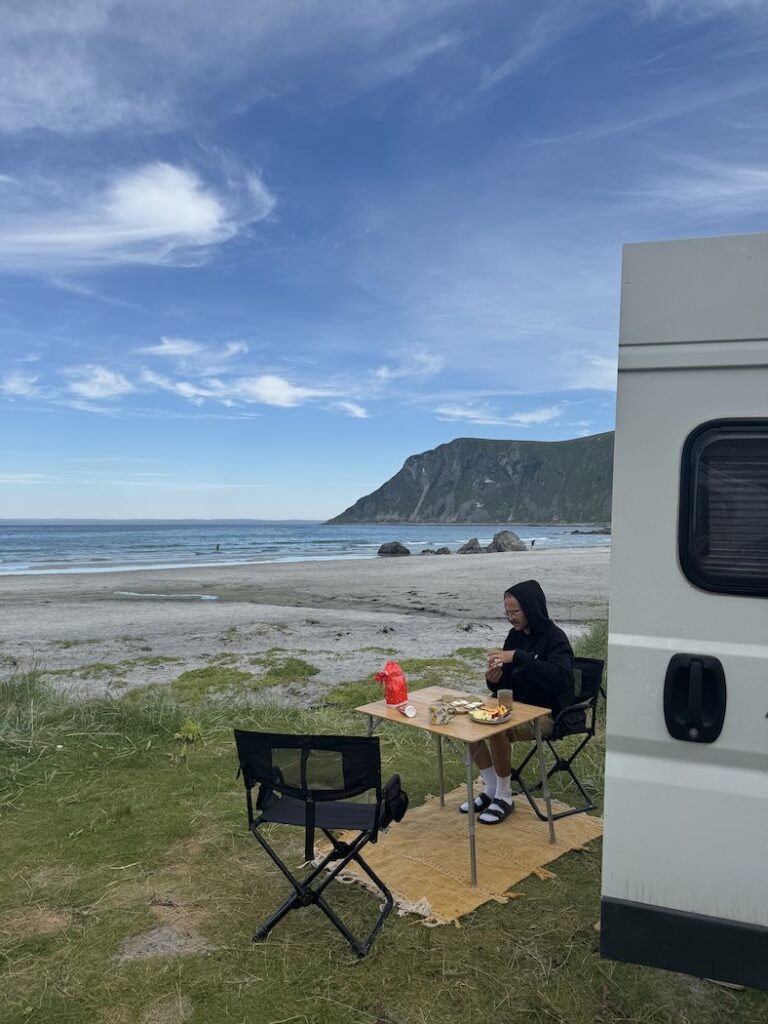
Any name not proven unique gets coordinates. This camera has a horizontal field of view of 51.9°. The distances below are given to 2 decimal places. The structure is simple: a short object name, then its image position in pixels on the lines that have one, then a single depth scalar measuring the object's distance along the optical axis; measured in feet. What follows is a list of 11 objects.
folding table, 14.14
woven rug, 13.76
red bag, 16.49
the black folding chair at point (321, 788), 12.17
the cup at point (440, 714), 15.24
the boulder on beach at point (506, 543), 172.86
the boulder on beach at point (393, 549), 166.91
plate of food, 15.07
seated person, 16.48
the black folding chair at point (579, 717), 16.80
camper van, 8.40
